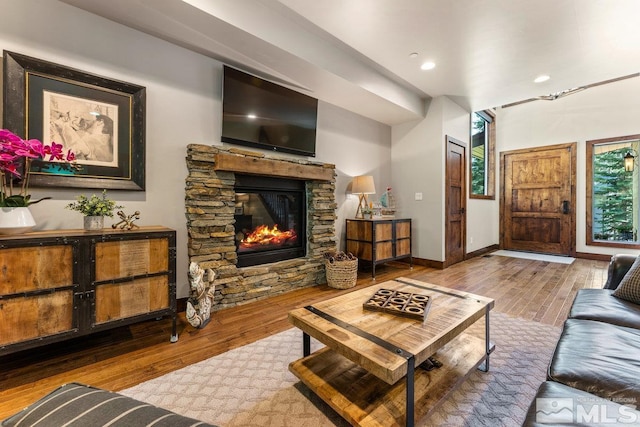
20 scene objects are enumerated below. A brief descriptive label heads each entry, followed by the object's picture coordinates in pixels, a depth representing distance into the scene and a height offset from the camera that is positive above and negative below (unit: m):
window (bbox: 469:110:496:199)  5.81 +1.28
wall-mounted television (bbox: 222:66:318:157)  2.85 +1.11
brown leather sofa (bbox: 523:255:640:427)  0.81 -0.60
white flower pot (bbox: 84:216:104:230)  1.95 -0.08
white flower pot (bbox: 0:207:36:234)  1.63 -0.06
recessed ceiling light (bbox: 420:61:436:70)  3.28 +1.79
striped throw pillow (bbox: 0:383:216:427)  0.55 -0.43
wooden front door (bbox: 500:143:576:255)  5.43 +0.28
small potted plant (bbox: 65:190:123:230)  1.95 +0.01
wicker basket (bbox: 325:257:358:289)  3.40 -0.76
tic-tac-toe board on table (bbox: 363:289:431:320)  1.47 -0.53
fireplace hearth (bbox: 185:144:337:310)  2.65 -0.08
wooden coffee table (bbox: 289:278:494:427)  1.13 -0.62
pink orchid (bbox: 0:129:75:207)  1.57 +0.33
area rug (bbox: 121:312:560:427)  1.34 -1.00
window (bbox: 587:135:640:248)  4.81 +0.36
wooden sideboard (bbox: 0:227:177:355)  1.56 -0.46
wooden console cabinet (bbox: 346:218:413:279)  3.85 -0.40
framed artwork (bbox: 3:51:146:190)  1.89 +0.70
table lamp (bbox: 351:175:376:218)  3.98 +0.39
